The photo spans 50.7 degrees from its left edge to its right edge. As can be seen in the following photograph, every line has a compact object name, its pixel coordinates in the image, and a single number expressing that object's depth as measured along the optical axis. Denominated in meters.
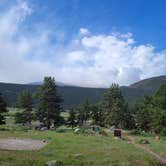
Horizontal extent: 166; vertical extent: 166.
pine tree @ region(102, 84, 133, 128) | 35.75
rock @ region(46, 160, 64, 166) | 10.23
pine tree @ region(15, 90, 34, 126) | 40.40
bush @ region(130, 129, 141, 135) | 32.63
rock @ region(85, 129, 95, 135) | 28.03
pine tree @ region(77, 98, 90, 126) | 51.20
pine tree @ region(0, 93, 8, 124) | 36.08
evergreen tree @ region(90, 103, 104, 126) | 50.78
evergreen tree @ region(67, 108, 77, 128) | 47.99
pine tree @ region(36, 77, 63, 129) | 35.33
